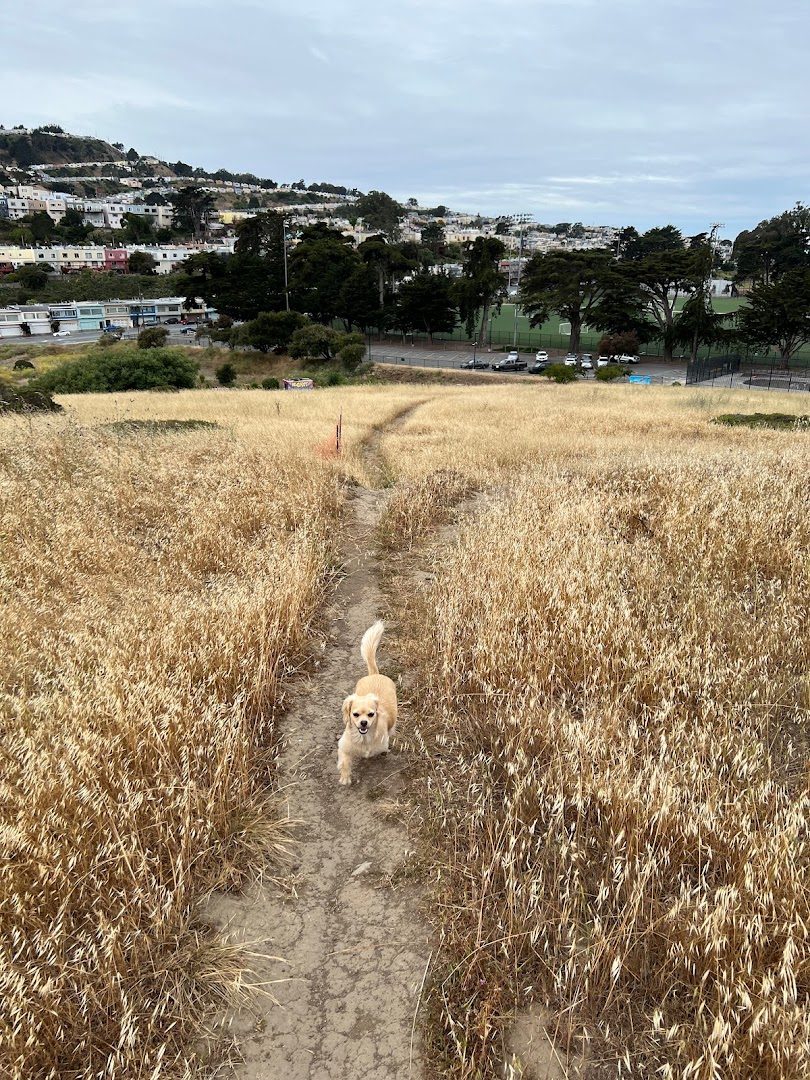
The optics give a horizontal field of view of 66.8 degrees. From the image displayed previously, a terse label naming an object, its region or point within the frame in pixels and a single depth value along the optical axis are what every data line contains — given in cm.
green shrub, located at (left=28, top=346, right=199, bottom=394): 3078
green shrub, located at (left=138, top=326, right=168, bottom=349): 5731
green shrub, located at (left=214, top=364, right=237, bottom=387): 4322
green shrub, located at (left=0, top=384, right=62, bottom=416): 1824
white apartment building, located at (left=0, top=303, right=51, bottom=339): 8162
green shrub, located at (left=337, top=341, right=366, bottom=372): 4716
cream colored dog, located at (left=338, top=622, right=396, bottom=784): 371
